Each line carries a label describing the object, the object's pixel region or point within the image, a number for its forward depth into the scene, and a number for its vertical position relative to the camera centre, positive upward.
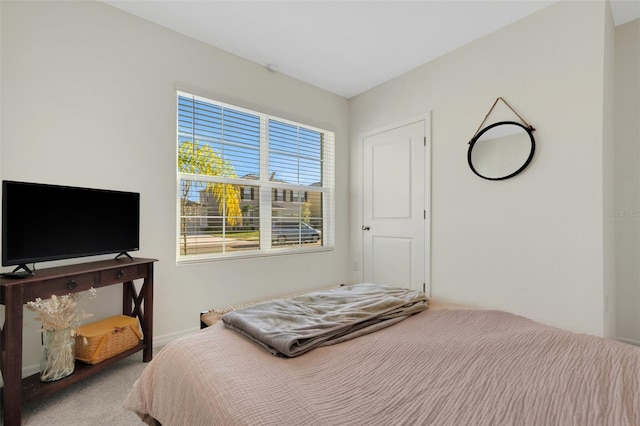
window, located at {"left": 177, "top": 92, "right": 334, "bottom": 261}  2.66 +0.33
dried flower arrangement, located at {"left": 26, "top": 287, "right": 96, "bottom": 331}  1.61 -0.55
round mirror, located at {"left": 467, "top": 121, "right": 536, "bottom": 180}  2.36 +0.55
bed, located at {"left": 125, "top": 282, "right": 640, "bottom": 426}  0.79 -0.52
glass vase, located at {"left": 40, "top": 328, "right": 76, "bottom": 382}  1.67 -0.80
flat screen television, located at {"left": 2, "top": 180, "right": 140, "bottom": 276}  1.59 -0.05
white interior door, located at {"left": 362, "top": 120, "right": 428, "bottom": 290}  3.09 +0.10
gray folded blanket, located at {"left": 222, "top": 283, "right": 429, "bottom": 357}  1.15 -0.47
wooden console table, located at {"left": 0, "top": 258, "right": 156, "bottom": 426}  1.46 -0.53
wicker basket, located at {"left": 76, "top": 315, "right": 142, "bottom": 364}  1.85 -0.80
